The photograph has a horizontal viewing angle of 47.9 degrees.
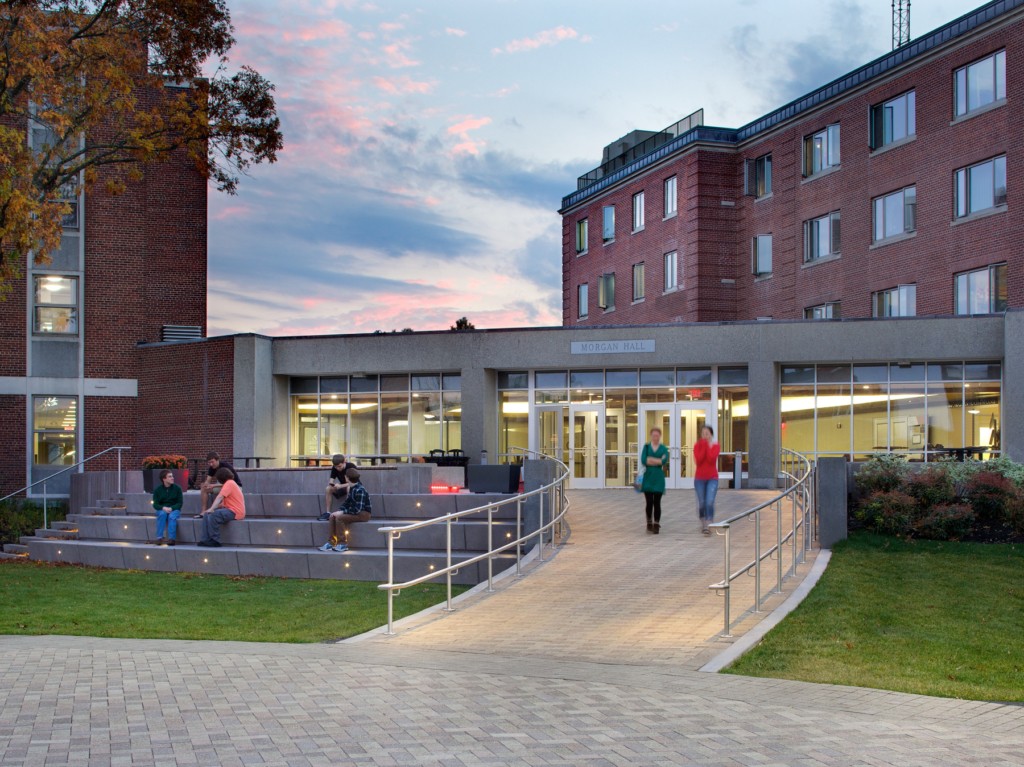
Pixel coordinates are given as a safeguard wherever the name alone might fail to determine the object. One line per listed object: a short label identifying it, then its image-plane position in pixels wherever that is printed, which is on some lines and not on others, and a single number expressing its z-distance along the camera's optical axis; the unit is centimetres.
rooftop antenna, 4125
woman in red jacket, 1797
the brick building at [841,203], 2997
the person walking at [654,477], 1817
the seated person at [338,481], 1923
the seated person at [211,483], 2120
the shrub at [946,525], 1711
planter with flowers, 2430
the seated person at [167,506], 2088
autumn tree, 1820
